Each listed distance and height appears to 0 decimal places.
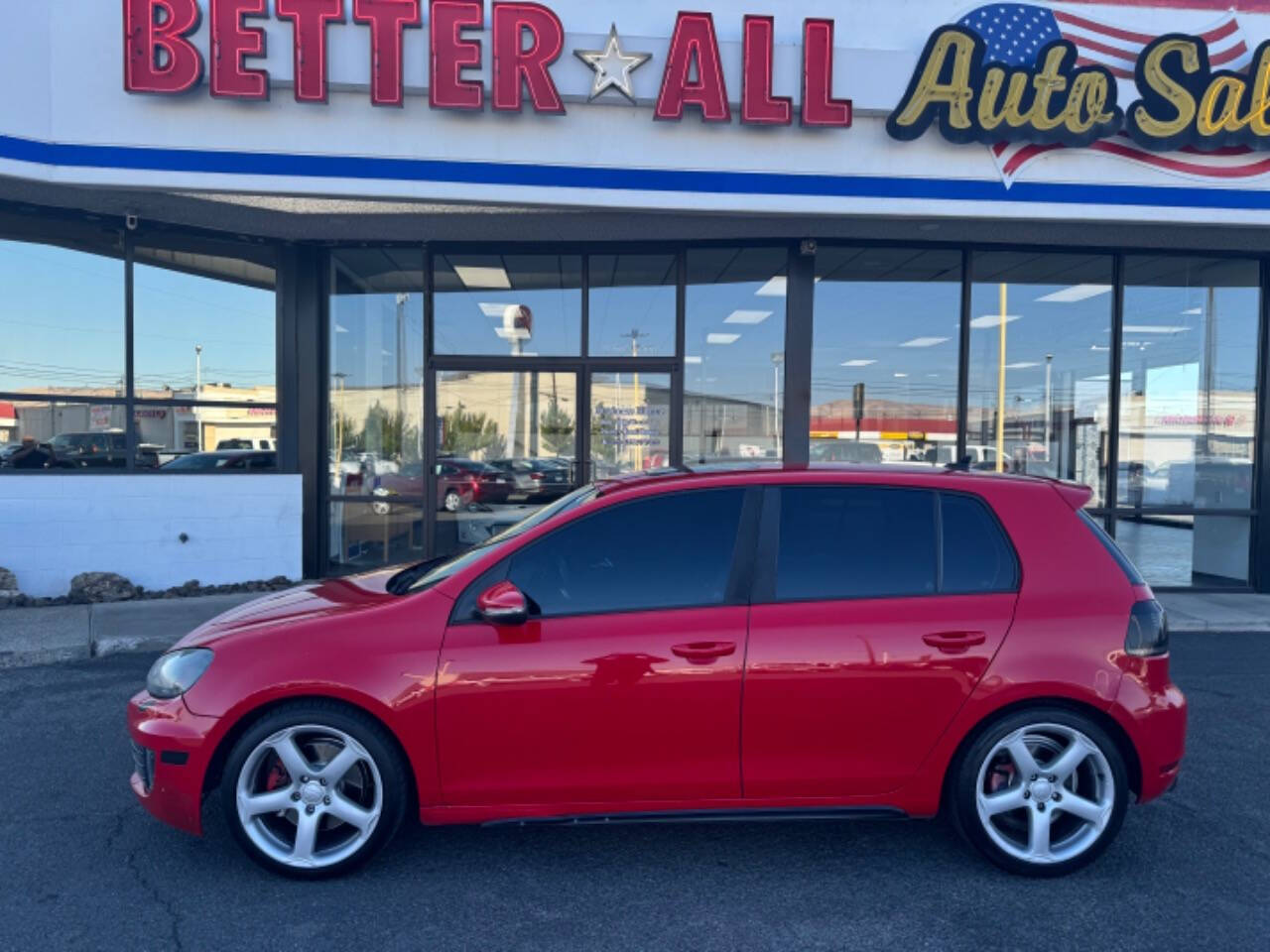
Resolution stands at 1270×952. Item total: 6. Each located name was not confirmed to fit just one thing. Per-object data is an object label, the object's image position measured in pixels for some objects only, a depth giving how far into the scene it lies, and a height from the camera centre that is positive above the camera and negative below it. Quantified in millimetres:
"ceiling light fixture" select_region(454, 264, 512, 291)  10383 +1800
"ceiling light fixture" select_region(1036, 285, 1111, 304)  10617 +1726
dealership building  7957 +1931
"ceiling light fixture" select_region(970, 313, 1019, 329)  10508 +1392
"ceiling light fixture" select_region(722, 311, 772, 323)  10289 +1373
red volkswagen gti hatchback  3561 -991
